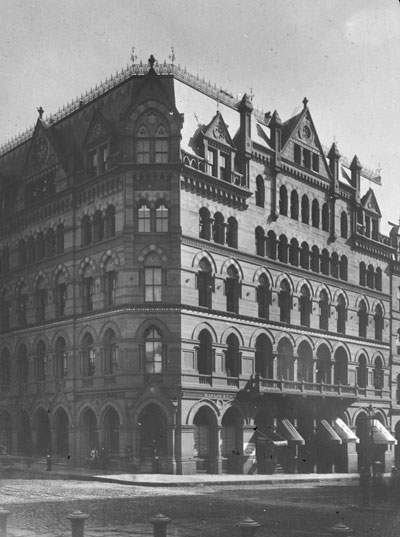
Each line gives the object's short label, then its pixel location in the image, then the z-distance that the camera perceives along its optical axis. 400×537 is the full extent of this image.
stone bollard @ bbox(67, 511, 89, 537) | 14.18
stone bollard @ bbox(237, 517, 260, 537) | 13.65
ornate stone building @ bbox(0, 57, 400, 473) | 40.09
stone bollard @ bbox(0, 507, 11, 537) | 14.30
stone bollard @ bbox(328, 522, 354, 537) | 12.41
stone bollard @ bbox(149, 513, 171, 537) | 14.22
